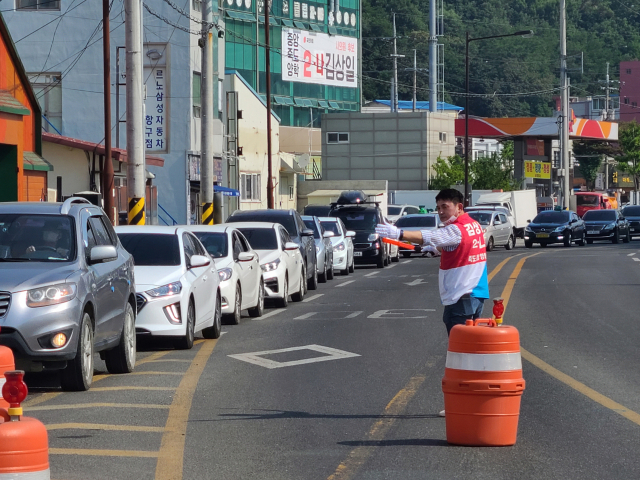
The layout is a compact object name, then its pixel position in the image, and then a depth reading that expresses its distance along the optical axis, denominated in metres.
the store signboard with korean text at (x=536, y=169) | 86.13
